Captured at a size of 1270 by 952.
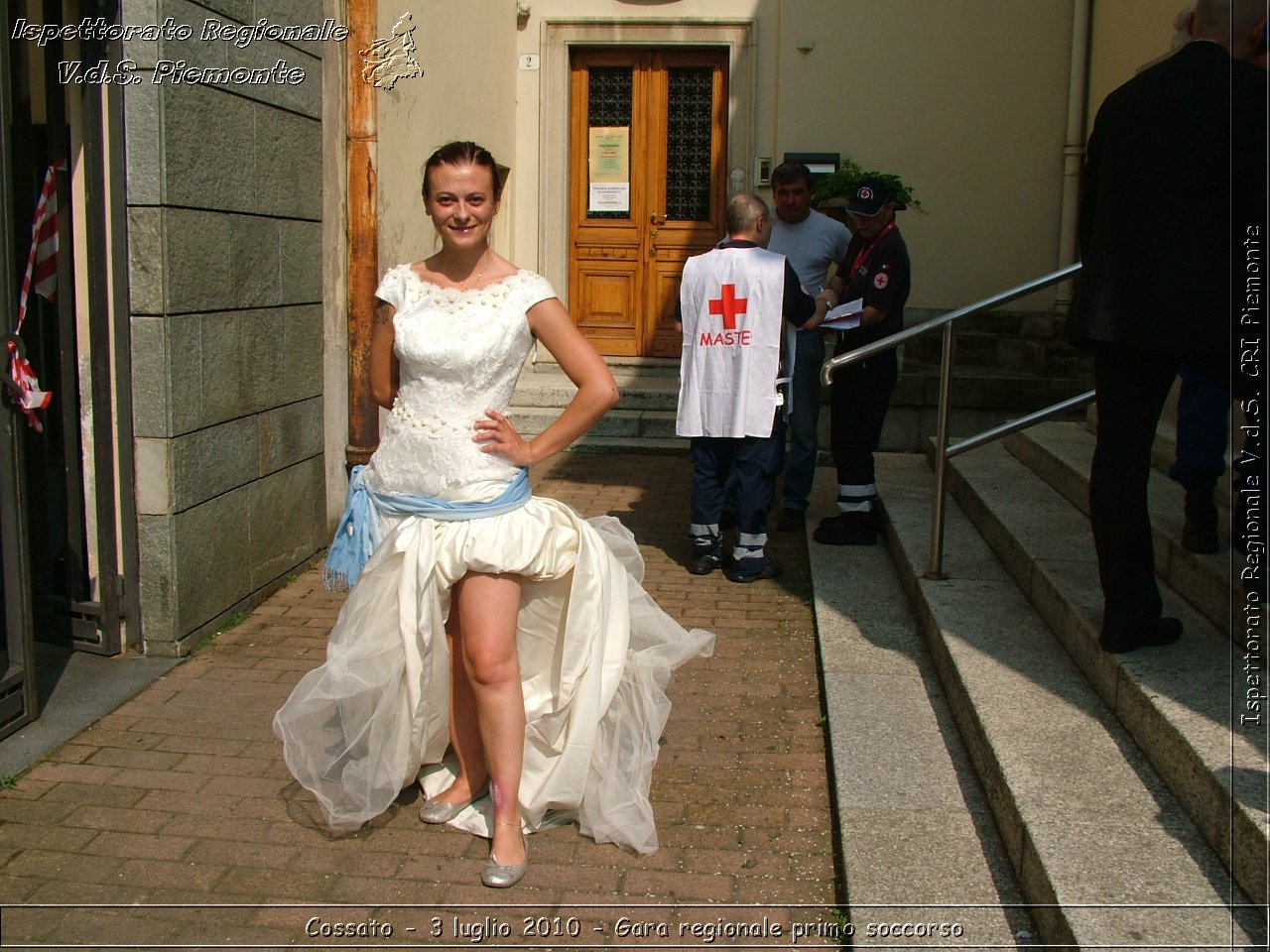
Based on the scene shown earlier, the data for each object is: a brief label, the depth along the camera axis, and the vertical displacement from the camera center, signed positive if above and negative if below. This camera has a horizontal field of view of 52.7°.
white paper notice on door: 11.46 +0.63
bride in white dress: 3.42 -0.83
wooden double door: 11.31 +0.76
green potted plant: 9.04 +0.60
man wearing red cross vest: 6.08 -0.44
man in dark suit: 3.35 +0.08
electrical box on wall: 11.05 +0.87
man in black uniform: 6.60 -0.47
